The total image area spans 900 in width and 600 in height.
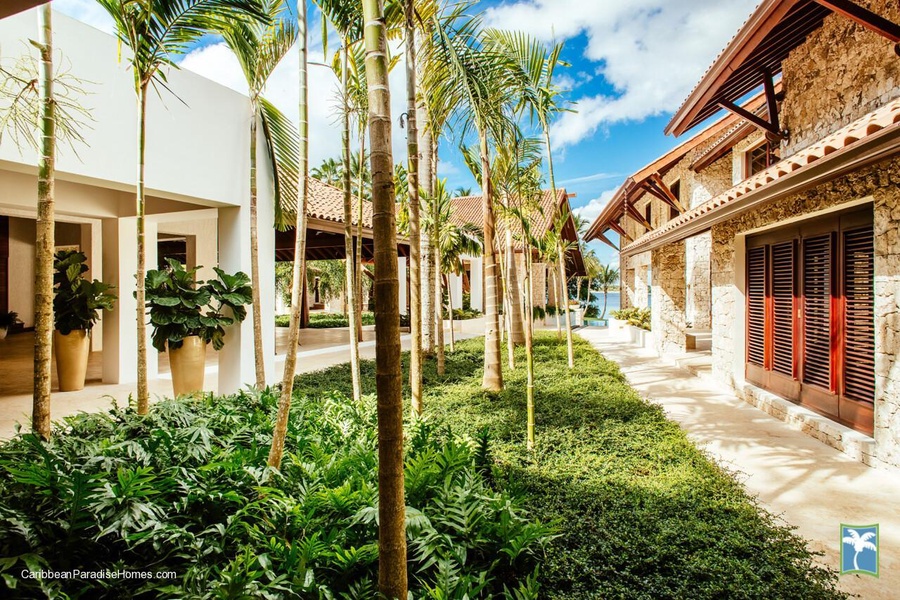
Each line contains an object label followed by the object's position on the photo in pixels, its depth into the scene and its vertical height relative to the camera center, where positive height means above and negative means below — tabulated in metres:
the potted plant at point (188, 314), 6.29 -0.24
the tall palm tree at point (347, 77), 4.32 +2.34
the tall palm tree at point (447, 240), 9.02 +1.33
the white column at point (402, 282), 19.30 +0.58
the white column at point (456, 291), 23.10 +0.21
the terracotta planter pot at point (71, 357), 7.40 -0.96
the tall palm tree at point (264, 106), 4.92 +2.50
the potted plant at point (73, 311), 7.24 -0.21
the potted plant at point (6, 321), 13.43 -0.67
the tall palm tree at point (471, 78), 4.07 +2.09
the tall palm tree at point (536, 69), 5.45 +2.92
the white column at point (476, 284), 22.55 +0.53
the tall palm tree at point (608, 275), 39.47 +1.62
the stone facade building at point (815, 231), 4.41 +0.79
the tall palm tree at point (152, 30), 3.71 +2.21
